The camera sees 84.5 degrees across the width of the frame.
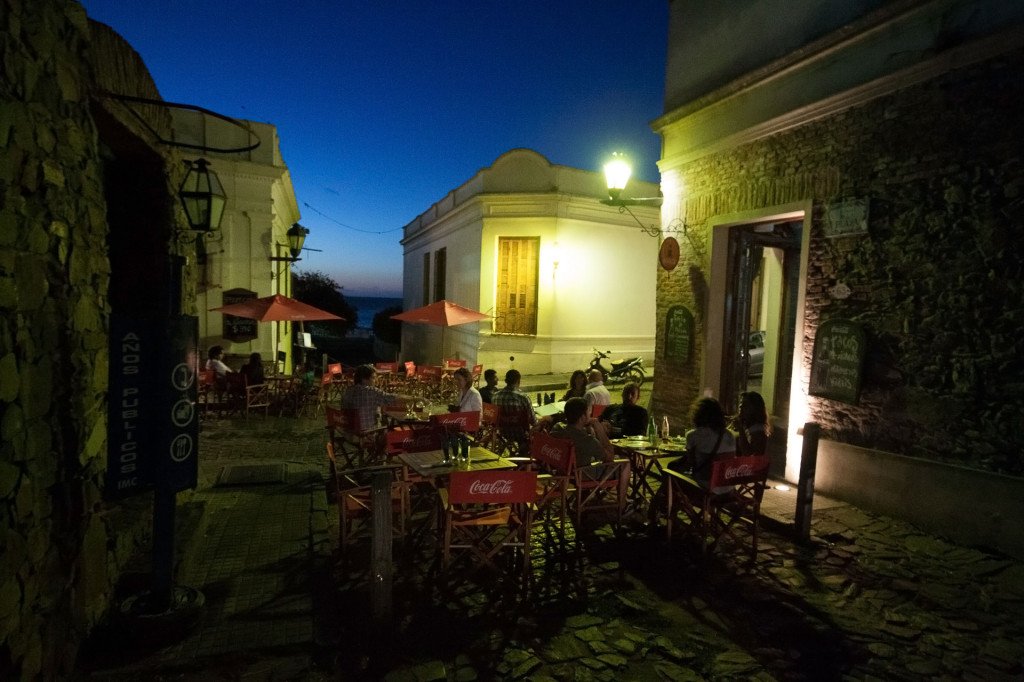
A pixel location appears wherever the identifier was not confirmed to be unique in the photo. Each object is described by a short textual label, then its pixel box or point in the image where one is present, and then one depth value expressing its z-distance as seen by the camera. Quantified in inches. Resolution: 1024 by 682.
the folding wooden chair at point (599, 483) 221.3
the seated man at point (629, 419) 279.1
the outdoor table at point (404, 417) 279.1
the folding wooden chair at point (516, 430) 301.7
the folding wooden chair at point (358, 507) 190.7
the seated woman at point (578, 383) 316.8
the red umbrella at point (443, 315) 471.5
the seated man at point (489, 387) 319.9
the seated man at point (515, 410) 301.3
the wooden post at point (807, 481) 225.0
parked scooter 624.4
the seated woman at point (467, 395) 293.1
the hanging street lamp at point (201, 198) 218.4
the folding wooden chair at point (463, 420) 256.5
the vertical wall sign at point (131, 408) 135.9
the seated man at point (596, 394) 302.7
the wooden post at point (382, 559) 156.4
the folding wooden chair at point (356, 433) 261.4
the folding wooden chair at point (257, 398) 411.2
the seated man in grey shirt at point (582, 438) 224.5
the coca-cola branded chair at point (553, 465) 205.6
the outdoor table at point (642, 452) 239.1
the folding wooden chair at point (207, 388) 396.5
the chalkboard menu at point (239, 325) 534.3
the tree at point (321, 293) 1164.0
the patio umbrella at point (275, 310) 421.1
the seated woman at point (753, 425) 238.5
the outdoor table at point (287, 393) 439.7
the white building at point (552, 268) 635.5
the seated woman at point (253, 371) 417.4
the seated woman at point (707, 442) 212.8
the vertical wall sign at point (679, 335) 370.0
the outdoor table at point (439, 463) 193.9
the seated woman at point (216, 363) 414.3
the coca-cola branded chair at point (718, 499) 194.7
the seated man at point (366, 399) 274.8
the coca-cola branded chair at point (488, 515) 165.9
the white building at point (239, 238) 525.7
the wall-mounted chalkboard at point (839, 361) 260.1
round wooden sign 379.9
